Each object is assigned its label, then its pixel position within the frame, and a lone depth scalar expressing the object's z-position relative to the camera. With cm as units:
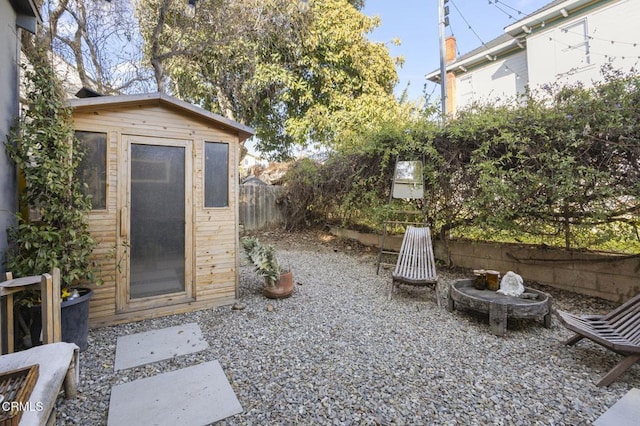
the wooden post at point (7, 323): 196
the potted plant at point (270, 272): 363
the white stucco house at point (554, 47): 674
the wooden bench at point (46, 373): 129
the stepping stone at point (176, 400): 169
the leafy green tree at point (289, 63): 768
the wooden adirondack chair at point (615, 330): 197
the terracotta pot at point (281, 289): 367
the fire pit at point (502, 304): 269
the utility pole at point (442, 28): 677
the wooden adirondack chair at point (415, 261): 362
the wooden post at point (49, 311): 194
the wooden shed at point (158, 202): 293
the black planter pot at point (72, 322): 231
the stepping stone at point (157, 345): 234
